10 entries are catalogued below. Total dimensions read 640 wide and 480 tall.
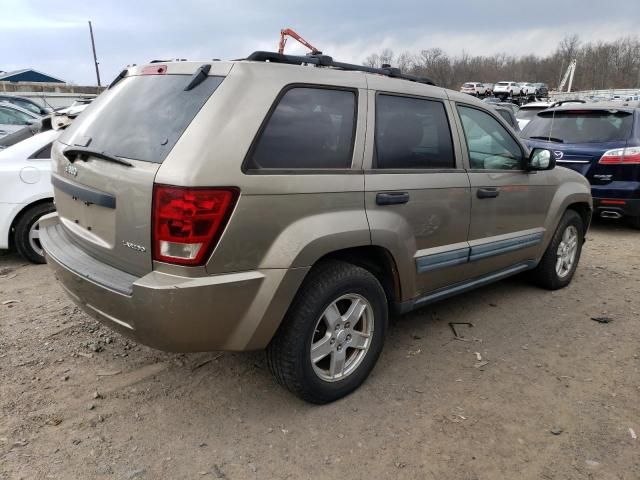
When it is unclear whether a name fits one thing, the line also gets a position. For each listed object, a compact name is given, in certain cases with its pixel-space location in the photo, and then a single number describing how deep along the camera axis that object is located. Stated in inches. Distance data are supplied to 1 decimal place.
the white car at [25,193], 192.7
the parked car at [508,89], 1648.6
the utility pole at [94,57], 1843.0
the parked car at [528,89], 1780.3
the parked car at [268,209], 88.7
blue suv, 267.7
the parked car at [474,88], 1631.9
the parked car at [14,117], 445.4
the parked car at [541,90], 1685.5
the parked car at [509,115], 333.1
